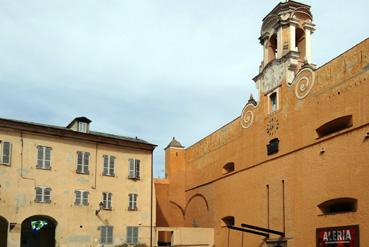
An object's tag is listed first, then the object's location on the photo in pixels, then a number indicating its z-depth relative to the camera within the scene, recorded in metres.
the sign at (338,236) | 20.91
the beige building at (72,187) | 27.67
